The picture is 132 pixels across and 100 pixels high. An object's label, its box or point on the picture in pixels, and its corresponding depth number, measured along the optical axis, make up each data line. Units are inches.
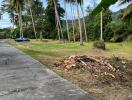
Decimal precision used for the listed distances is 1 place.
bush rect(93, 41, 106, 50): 408.1
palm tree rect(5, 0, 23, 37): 891.6
